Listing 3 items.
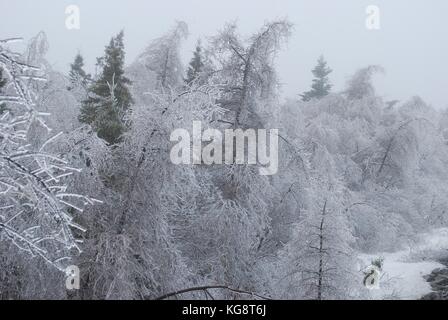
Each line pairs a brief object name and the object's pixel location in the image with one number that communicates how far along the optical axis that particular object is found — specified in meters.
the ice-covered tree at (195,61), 23.19
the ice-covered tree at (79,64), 37.05
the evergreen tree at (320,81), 46.44
